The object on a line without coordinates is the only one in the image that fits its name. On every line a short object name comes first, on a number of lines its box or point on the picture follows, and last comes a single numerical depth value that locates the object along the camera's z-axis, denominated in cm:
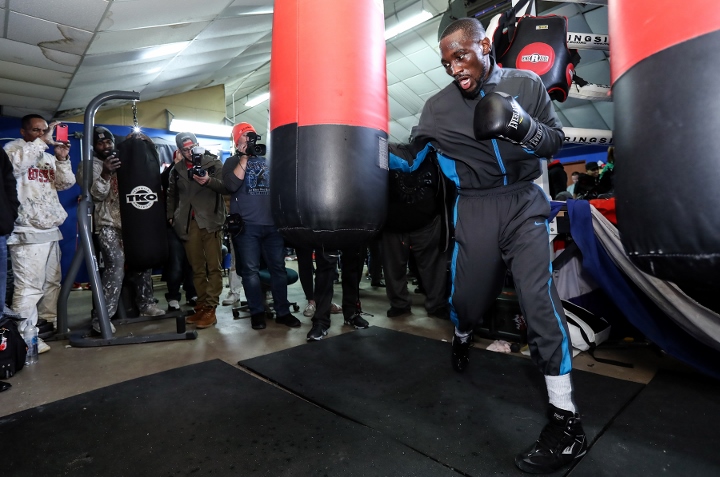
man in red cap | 326
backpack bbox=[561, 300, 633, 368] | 242
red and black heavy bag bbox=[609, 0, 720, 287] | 73
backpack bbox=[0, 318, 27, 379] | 234
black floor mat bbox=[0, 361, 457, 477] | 137
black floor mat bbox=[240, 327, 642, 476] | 150
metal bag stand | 295
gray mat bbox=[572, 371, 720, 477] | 133
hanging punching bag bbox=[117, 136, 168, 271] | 306
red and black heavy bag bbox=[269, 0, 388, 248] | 160
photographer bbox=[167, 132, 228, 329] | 350
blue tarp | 207
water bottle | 266
